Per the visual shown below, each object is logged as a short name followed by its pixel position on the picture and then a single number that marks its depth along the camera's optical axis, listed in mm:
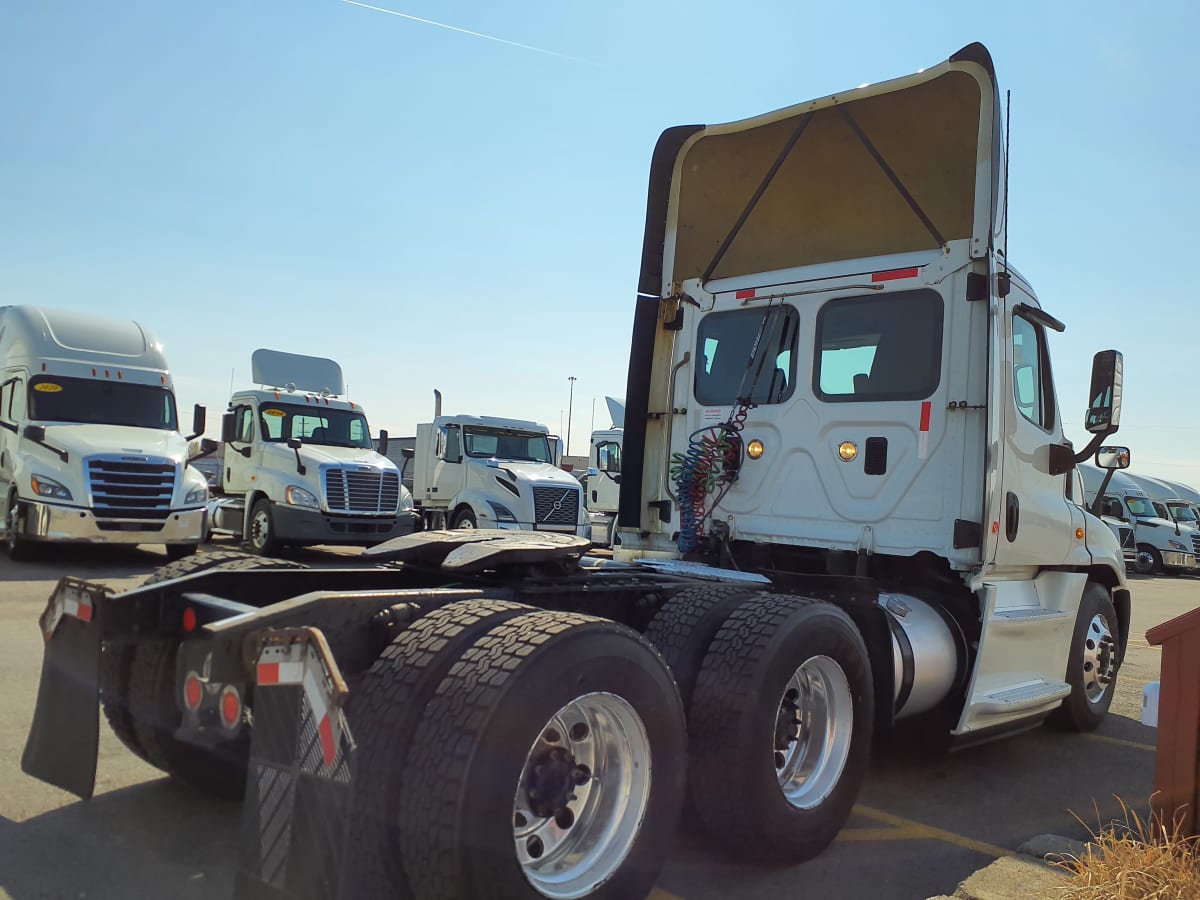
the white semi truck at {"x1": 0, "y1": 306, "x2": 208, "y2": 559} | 12266
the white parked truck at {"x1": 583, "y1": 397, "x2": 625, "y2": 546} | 19938
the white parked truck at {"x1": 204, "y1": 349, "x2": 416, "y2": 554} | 14555
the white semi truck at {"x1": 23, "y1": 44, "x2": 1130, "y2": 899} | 2656
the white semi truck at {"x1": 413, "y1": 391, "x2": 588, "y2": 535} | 16344
